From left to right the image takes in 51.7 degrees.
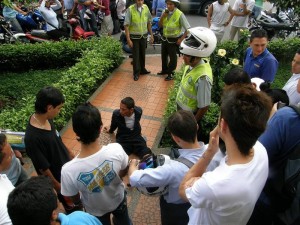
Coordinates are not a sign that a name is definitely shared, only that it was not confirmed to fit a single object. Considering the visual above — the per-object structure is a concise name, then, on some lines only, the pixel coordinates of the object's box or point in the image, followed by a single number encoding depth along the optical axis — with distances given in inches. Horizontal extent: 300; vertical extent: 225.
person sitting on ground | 167.5
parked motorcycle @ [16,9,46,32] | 383.9
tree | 272.7
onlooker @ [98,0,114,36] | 386.9
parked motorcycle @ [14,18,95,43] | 349.1
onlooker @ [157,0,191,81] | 262.4
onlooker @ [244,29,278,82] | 175.3
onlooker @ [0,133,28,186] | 104.3
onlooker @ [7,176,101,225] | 67.7
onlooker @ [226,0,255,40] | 322.3
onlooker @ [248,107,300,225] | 88.7
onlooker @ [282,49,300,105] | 146.2
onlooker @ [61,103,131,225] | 96.6
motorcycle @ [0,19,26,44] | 344.8
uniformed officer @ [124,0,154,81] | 262.8
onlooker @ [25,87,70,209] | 116.4
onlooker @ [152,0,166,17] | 394.9
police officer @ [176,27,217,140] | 152.5
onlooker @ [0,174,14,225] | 85.4
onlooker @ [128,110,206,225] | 92.3
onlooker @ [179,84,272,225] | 68.3
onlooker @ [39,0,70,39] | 344.8
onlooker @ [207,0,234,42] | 317.1
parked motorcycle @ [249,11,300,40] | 403.2
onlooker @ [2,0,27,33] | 357.4
